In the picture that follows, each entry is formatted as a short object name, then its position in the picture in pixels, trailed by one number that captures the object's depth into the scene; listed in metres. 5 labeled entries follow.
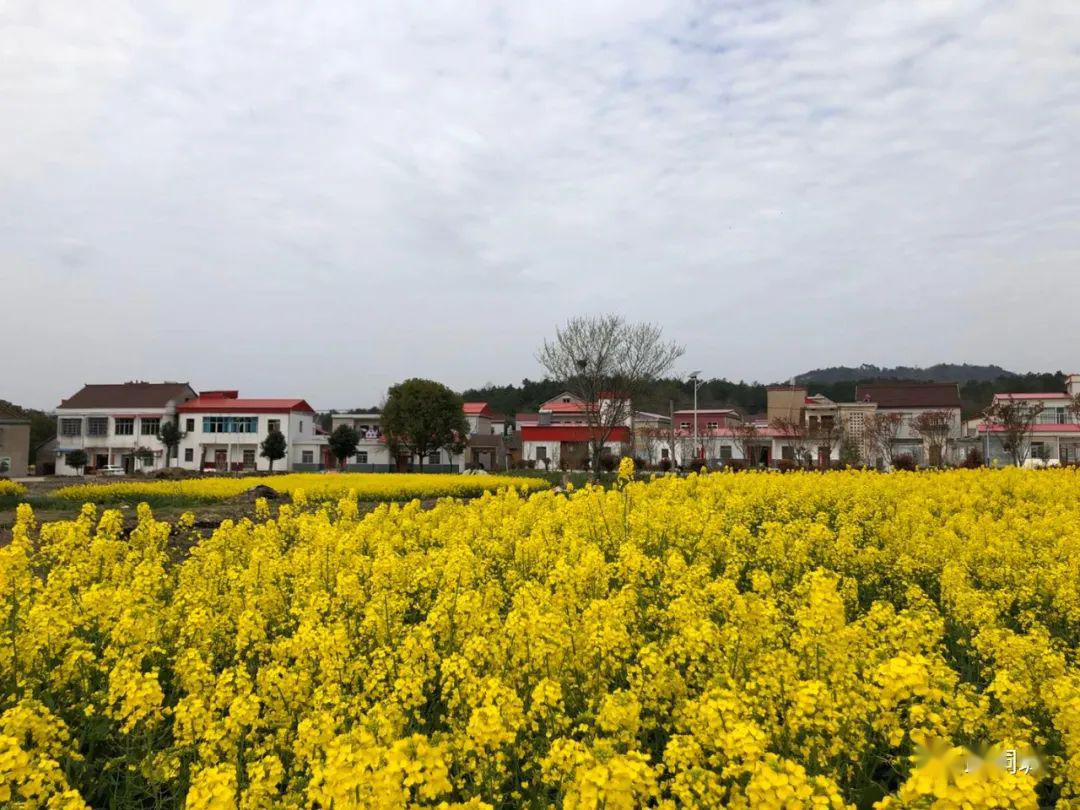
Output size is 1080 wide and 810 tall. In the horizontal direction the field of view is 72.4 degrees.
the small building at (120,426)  56.28
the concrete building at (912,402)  52.73
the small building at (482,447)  57.16
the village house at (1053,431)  49.03
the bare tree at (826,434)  44.18
